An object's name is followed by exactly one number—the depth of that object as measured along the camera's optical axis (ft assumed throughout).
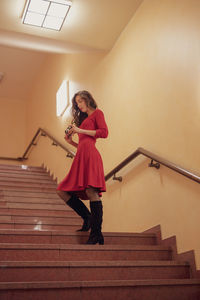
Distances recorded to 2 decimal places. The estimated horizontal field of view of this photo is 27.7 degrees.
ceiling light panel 16.71
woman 11.67
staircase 8.69
